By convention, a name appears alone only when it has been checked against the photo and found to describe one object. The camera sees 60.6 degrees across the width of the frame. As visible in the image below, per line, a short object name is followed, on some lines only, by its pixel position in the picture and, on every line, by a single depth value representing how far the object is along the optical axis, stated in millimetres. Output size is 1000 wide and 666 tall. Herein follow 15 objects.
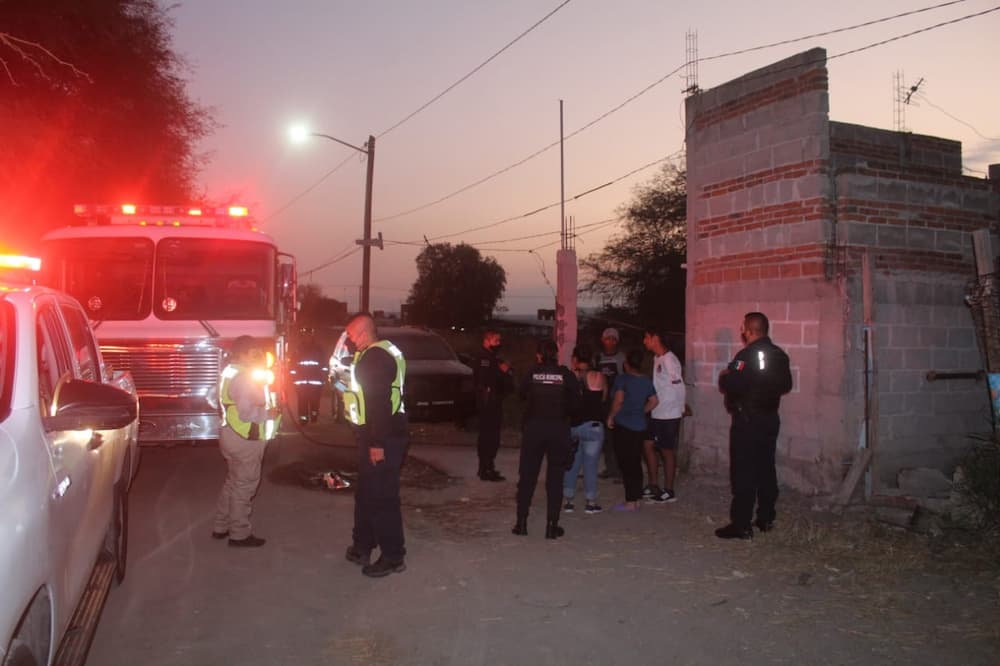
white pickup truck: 2697
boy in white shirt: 8609
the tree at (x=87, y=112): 14062
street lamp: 23734
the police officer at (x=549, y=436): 7254
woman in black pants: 8352
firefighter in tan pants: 6516
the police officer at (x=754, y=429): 7121
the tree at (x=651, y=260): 41406
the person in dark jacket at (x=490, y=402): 9852
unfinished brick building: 8289
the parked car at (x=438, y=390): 14211
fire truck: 8875
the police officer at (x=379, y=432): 6035
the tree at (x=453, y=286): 81000
